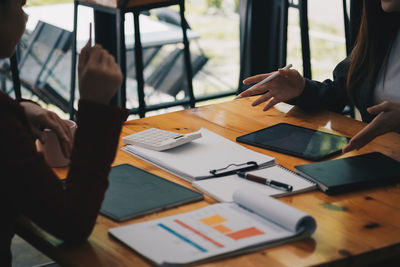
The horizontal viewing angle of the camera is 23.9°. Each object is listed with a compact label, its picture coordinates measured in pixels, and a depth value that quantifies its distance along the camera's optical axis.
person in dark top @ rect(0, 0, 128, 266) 1.83
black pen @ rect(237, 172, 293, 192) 2.13
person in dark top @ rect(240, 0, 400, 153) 2.74
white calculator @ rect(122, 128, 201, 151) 2.38
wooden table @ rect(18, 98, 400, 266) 1.86
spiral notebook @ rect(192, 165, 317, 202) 2.11
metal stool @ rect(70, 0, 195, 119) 3.78
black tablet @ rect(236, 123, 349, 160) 2.40
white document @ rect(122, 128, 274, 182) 2.25
